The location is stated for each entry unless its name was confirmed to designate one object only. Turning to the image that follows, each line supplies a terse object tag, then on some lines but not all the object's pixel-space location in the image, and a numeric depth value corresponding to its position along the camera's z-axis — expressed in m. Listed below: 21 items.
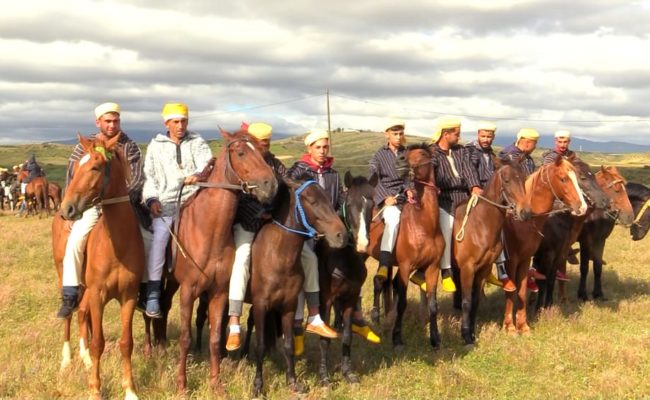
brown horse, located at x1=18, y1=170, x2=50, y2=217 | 26.47
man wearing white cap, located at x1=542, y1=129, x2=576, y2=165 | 9.54
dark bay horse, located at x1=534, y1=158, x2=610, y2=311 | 9.46
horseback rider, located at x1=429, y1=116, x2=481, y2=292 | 8.04
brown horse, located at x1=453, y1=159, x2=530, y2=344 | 7.75
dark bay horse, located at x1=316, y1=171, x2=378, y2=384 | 6.27
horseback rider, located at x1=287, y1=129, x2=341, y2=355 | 6.21
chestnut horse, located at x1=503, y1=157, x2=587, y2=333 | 8.11
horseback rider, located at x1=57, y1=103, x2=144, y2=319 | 5.50
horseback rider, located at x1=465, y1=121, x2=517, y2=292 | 8.47
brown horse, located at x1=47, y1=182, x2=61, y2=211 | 27.50
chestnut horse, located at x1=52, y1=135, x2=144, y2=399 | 4.99
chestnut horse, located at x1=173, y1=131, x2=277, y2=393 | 5.45
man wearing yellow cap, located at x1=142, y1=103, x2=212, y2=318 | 5.81
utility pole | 34.05
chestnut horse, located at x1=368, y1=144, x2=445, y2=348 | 7.41
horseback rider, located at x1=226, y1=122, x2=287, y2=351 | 5.71
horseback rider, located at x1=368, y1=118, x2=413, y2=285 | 7.75
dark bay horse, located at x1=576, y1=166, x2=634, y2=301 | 10.33
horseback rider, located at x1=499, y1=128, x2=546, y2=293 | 9.39
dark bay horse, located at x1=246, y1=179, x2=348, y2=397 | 5.64
